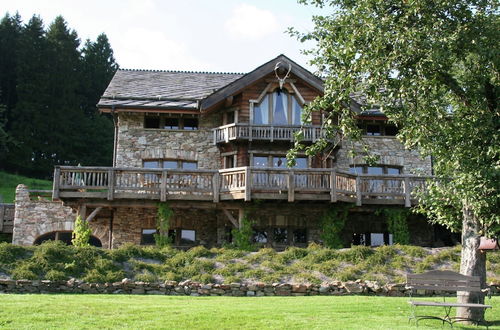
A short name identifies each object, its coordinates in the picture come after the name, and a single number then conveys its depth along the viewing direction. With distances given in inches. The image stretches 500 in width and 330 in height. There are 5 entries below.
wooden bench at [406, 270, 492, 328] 428.1
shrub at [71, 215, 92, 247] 799.1
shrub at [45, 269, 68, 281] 570.6
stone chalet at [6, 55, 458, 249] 817.5
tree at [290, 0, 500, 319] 433.4
